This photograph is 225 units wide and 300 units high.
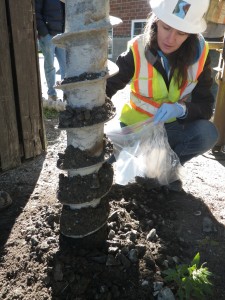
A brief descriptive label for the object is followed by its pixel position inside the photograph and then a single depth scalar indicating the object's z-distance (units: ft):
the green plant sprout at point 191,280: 5.13
